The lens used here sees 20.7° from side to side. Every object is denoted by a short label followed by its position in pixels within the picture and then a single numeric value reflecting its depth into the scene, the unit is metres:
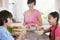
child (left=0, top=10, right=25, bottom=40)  1.53
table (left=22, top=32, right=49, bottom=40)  2.02
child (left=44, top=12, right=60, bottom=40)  1.89
